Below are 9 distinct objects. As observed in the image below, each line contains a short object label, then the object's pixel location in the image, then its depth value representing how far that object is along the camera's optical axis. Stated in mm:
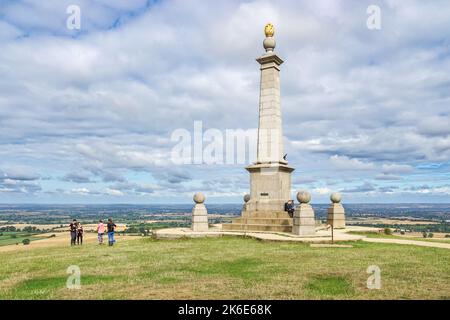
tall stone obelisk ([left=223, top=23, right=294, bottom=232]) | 23281
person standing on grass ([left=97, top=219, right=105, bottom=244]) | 20377
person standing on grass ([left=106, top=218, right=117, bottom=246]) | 19330
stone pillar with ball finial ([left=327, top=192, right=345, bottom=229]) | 26109
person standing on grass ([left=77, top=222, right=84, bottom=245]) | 20809
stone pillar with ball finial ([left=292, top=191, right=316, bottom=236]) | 19328
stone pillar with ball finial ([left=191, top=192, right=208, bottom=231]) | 22500
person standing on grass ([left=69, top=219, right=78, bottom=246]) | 20703
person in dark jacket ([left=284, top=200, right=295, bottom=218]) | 22344
